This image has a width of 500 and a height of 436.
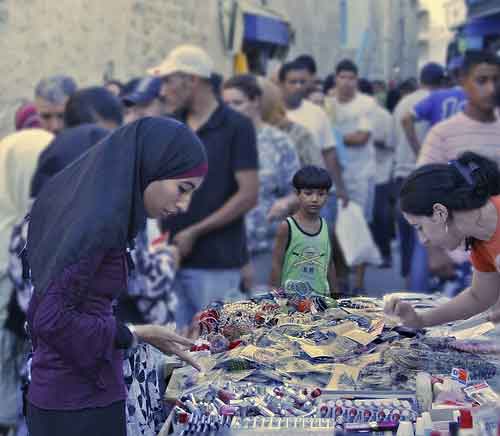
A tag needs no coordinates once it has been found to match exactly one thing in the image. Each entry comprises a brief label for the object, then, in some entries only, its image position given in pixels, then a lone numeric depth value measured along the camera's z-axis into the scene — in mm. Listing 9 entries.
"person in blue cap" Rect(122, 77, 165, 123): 6555
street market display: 2697
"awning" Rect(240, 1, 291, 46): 18703
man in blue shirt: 6996
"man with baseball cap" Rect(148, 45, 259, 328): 4887
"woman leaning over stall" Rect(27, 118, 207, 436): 2639
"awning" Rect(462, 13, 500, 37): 16406
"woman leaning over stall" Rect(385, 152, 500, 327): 3174
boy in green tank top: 3289
